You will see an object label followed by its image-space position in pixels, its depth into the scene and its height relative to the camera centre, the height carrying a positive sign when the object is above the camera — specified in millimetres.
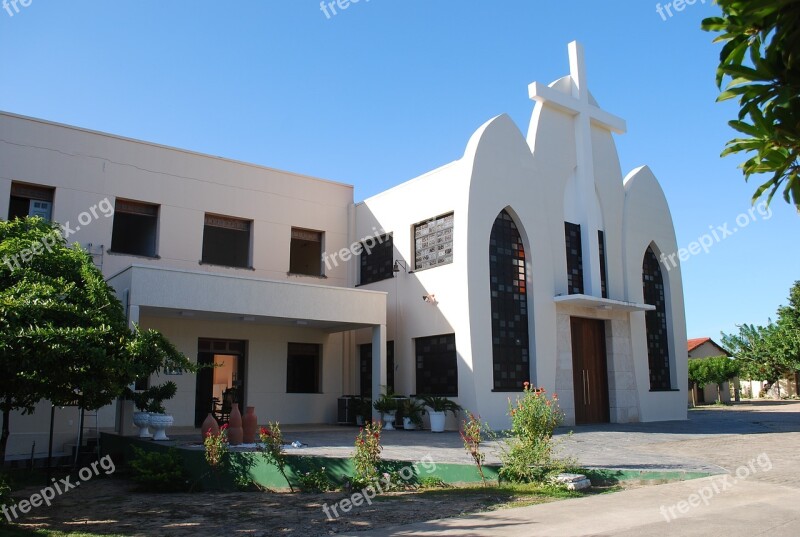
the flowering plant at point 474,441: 8766 -767
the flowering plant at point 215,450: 10023 -988
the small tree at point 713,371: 34281 +631
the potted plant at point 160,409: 12336 -442
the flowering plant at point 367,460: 8734 -995
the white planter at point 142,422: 12438 -681
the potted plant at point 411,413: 15953 -695
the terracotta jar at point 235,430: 11336 -765
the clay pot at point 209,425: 11133 -678
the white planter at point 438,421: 15375 -850
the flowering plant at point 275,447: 9570 -894
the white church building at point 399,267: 15617 +3201
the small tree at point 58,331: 7785 +680
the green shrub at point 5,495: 7209 -1197
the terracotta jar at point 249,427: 11758 -743
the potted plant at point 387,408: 16047 -566
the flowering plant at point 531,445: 8664 -808
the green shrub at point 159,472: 10172 -1338
